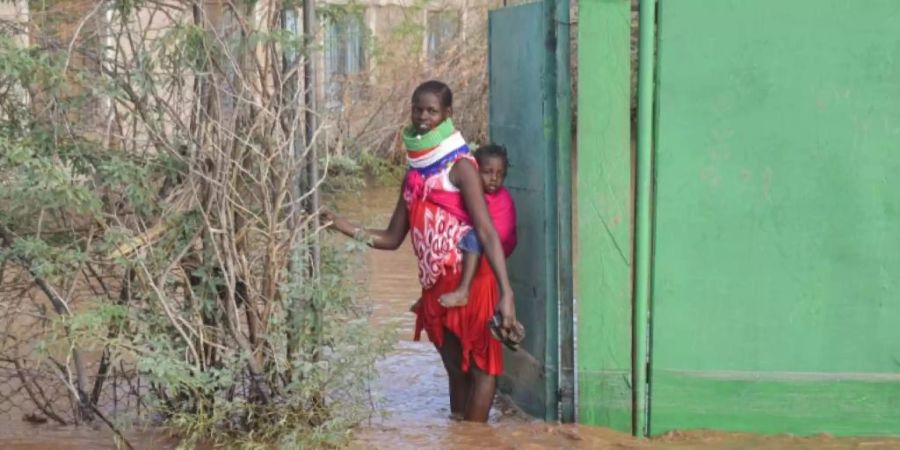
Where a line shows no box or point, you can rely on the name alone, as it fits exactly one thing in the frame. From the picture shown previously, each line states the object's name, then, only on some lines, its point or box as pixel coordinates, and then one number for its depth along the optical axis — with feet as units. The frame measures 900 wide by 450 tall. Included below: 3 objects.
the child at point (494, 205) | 35.68
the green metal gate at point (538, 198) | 35.37
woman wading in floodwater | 35.09
